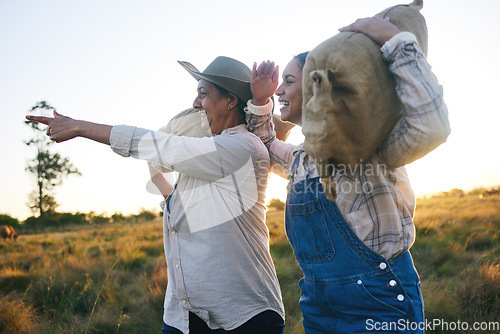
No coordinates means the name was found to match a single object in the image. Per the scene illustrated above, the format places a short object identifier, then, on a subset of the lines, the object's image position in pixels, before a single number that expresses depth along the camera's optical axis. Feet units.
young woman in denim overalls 4.18
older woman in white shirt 6.61
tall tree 85.17
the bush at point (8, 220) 95.26
